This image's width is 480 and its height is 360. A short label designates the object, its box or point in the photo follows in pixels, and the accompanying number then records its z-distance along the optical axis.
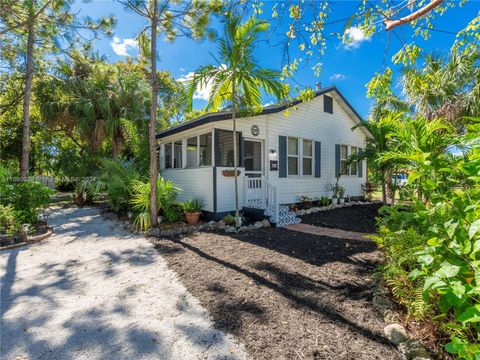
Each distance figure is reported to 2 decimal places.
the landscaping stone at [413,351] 2.12
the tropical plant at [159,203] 6.82
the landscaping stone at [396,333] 2.29
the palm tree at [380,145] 8.67
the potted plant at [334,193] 11.09
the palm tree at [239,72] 5.98
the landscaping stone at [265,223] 7.45
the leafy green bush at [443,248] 1.50
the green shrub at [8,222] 5.54
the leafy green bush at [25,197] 6.30
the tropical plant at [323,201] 10.66
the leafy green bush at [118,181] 8.41
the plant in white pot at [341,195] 11.22
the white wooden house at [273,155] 7.79
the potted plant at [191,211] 7.40
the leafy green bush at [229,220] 7.38
